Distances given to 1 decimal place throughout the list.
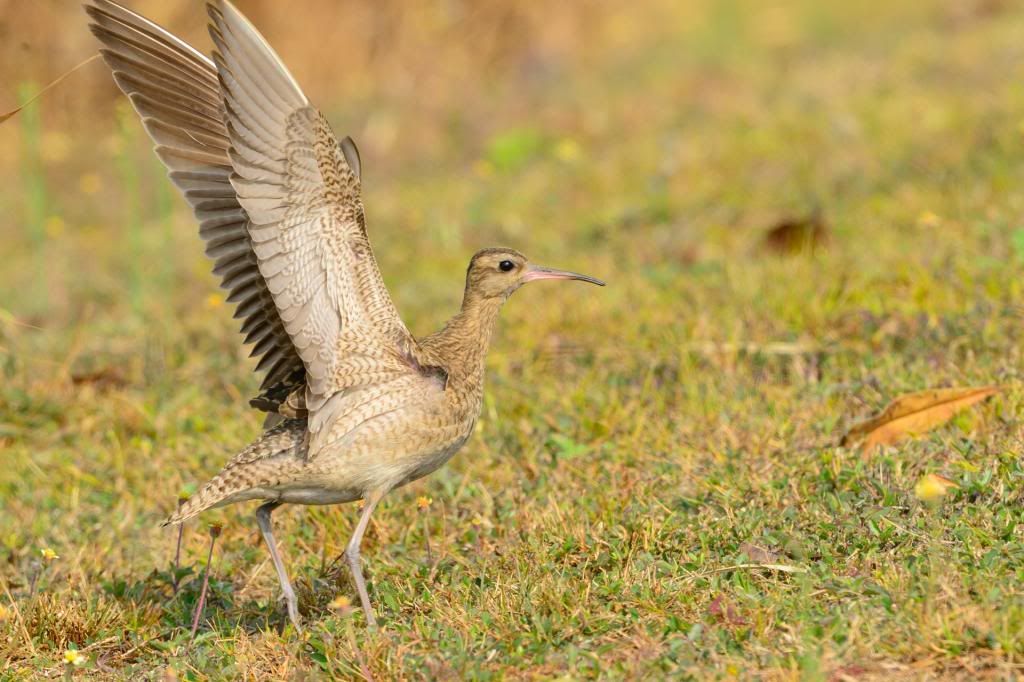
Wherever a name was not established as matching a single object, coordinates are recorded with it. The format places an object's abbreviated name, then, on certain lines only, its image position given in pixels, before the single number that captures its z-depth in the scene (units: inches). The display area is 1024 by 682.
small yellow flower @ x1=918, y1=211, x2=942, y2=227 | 513.7
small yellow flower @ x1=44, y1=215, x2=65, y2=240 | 762.7
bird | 332.8
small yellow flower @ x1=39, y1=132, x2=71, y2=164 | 944.3
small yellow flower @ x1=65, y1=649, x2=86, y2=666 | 315.3
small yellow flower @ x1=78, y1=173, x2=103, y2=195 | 838.5
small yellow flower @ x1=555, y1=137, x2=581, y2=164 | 775.7
